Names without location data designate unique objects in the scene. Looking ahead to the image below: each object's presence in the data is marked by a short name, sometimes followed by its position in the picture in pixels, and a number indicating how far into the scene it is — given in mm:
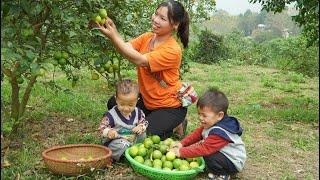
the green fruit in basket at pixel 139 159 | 2695
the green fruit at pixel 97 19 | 2628
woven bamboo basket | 2598
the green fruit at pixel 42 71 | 2283
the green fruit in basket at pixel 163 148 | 2801
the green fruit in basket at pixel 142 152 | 2761
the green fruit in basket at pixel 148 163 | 2667
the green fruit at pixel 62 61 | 2804
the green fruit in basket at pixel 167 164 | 2667
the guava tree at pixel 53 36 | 2223
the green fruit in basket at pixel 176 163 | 2683
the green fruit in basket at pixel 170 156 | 2712
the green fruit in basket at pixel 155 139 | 2911
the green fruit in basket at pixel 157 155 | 2737
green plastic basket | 2563
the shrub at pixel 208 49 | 10023
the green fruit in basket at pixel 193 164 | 2698
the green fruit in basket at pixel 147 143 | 2824
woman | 3088
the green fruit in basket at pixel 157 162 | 2667
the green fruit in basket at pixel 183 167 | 2643
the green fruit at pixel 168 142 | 2893
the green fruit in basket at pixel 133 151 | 2767
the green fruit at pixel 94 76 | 3166
